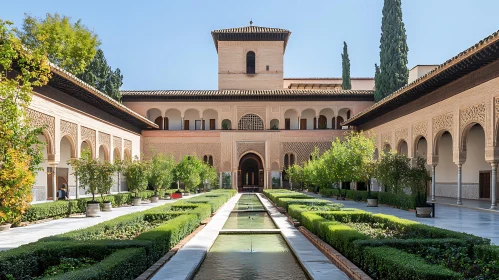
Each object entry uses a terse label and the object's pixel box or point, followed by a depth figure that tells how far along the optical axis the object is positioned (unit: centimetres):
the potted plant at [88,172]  1697
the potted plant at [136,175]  2180
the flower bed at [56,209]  1370
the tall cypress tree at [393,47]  3225
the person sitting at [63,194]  2168
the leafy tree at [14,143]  565
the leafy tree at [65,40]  3312
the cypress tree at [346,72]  4341
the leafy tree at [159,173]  2494
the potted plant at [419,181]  1539
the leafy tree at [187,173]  2917
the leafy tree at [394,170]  1727
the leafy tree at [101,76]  3797
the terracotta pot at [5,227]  1205
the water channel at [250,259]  698
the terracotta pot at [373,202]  1997
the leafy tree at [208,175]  3294
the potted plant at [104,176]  1708
